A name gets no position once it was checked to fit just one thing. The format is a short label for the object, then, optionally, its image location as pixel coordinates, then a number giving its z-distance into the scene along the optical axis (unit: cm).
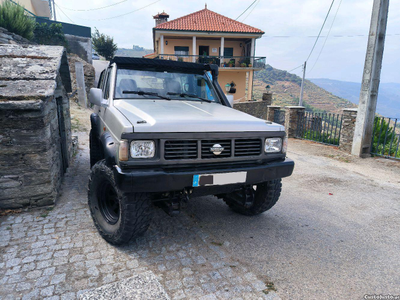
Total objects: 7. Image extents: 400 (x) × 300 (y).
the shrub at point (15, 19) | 1212
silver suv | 267
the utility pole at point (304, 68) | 3221
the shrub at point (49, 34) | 2238
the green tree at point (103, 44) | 3541
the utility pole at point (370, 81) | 824
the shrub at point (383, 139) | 861
